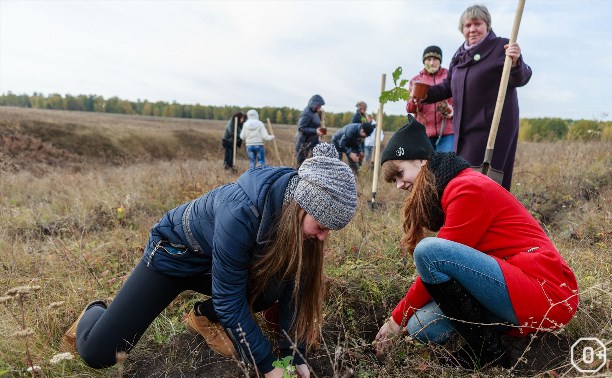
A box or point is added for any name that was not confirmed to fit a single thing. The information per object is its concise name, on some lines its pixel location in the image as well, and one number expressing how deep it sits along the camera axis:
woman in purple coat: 2.79
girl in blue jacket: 1.48
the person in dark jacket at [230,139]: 9.09
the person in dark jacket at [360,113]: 7.78
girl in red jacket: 1.62
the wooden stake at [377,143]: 3.76
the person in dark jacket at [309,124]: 6.89
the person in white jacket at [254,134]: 8.01
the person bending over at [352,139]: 6.30
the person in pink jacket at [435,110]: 3.80
